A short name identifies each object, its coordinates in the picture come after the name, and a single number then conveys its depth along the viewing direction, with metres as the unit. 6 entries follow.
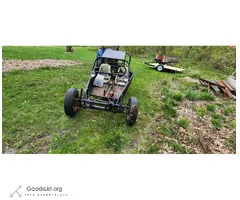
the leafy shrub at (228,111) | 6.12
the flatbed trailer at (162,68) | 12.20
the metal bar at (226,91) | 7.79
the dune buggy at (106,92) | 4.19
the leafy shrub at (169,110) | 5.54
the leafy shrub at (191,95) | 7.05
